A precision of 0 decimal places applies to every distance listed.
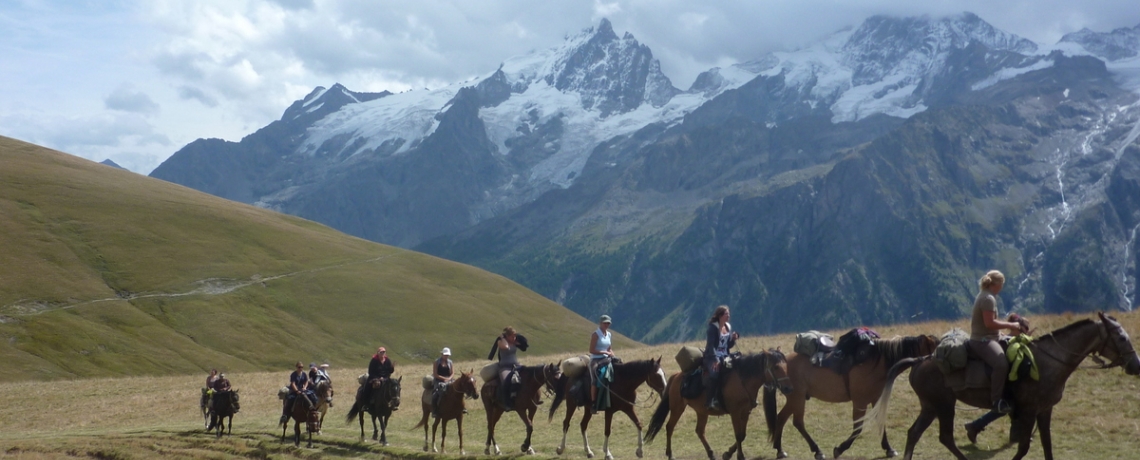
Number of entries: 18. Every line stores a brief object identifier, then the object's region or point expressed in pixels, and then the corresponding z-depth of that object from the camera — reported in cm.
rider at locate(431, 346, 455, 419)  3300
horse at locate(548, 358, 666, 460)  2720
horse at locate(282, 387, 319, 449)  3675
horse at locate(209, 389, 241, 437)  4106
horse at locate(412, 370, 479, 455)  3172
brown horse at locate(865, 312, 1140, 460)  1855
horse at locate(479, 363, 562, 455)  2961
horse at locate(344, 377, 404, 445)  3562
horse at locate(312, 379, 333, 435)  3759
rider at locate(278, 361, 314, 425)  3722
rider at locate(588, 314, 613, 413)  2753
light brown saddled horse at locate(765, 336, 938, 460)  2292
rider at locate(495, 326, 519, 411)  2998
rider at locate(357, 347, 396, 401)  3700
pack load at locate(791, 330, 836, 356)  2411
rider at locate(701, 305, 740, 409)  2411
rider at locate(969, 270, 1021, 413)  1909
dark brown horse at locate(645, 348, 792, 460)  2323
